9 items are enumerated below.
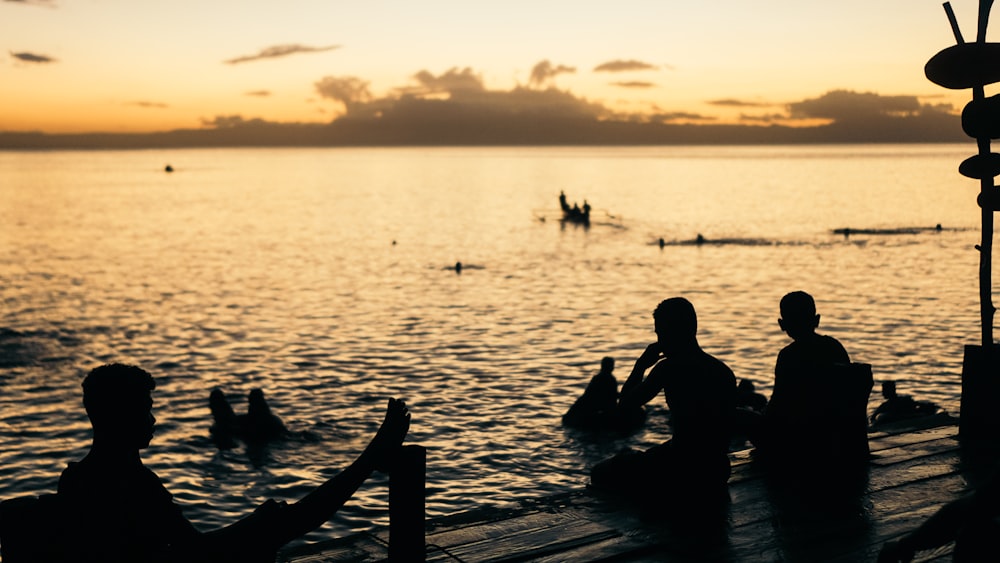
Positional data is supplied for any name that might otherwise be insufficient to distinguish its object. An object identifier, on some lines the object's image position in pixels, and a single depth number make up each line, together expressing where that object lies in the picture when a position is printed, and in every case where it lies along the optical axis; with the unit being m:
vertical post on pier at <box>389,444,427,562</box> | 5.39
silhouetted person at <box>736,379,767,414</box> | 16.19
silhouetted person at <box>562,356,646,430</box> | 16.92
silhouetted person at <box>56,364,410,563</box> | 4.04
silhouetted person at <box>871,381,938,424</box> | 15.86
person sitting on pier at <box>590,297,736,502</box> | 6.71
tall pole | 8.70
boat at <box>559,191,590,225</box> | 78.06
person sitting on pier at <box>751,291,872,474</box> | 7.70
